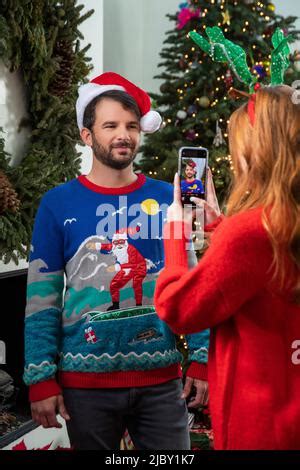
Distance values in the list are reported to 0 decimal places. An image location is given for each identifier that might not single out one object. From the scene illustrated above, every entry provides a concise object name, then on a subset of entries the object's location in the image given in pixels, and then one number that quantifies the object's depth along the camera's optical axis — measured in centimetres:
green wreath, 224
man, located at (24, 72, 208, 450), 141
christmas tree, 355
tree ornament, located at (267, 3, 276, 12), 366
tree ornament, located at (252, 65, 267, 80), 317
